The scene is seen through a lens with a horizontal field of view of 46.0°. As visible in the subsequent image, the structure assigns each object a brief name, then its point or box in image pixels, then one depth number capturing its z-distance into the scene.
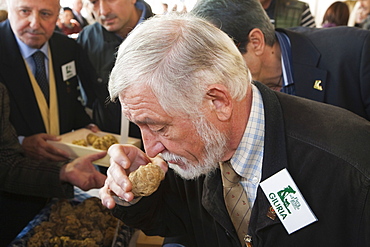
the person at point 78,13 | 5.71
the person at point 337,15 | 4.83
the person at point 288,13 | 3.04
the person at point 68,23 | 5.39
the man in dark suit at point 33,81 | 2.34
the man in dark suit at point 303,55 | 1.77
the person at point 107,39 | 2.66
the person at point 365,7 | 4.90
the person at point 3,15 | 2.61
